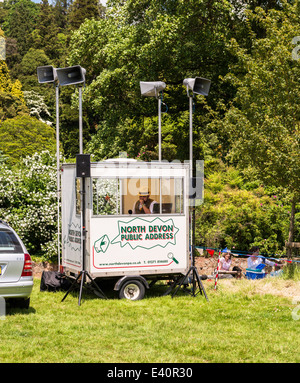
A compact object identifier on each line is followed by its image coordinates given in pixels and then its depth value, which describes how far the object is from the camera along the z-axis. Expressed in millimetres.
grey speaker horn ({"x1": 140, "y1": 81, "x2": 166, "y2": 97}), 12793
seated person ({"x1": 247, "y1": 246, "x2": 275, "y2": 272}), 13555
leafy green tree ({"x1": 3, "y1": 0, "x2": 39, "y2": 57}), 71281
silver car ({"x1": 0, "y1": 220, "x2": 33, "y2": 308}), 8914
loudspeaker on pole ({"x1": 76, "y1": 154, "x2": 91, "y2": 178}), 10289
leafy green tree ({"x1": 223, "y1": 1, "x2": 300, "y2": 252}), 13523
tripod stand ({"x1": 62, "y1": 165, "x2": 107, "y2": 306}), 10352
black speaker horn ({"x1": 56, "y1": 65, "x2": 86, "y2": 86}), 10966
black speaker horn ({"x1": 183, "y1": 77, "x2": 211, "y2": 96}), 11703
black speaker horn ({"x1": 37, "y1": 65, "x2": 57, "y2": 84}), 12732
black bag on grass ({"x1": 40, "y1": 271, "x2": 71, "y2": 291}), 11703
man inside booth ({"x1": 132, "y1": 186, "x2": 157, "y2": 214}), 11328
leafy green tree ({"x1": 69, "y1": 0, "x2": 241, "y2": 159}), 21578
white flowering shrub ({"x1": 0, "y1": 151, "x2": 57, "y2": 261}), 14531
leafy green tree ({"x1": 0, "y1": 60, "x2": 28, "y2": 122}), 48003
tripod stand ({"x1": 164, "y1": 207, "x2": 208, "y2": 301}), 11109
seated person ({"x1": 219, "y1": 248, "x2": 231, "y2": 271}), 13773
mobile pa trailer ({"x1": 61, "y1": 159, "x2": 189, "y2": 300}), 10820
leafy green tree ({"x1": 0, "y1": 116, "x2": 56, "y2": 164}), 39775
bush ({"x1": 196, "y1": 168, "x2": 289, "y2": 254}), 17969
